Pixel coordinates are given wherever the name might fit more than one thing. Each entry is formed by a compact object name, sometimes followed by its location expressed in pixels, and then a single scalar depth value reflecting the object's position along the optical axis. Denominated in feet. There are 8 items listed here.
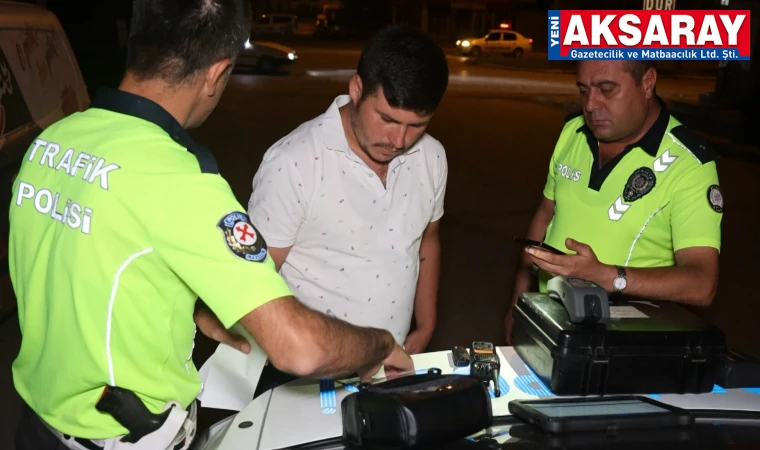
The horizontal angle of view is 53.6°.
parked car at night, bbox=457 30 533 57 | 107.65
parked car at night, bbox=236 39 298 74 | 70.08
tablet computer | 5.14
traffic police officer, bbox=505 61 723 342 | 7.50
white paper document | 6.33
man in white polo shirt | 7.35
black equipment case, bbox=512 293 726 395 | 5.86
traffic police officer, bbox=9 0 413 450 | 4.59
